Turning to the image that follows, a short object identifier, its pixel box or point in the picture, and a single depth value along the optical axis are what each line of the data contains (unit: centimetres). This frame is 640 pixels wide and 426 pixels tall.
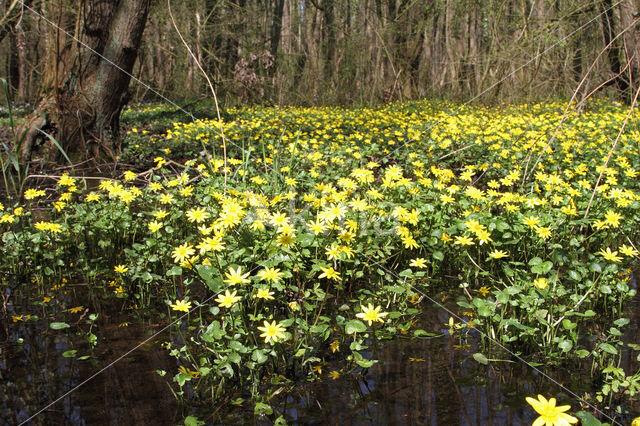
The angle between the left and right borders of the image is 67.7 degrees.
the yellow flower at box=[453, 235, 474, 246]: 243
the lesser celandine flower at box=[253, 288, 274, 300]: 178
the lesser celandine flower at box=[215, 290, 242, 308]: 173
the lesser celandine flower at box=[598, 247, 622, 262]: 216
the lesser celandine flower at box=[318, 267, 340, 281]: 201
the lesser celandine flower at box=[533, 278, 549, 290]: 197
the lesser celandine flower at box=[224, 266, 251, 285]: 175
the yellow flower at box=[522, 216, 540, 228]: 252
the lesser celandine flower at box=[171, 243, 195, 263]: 199
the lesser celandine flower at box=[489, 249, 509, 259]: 230
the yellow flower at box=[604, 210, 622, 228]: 259
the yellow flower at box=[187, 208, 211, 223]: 237
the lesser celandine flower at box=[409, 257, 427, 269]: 236
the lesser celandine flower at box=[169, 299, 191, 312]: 179
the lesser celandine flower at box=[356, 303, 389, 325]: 182
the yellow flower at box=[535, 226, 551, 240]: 239
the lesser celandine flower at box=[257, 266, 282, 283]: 187
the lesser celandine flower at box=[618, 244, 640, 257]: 223
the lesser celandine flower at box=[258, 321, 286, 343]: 164
